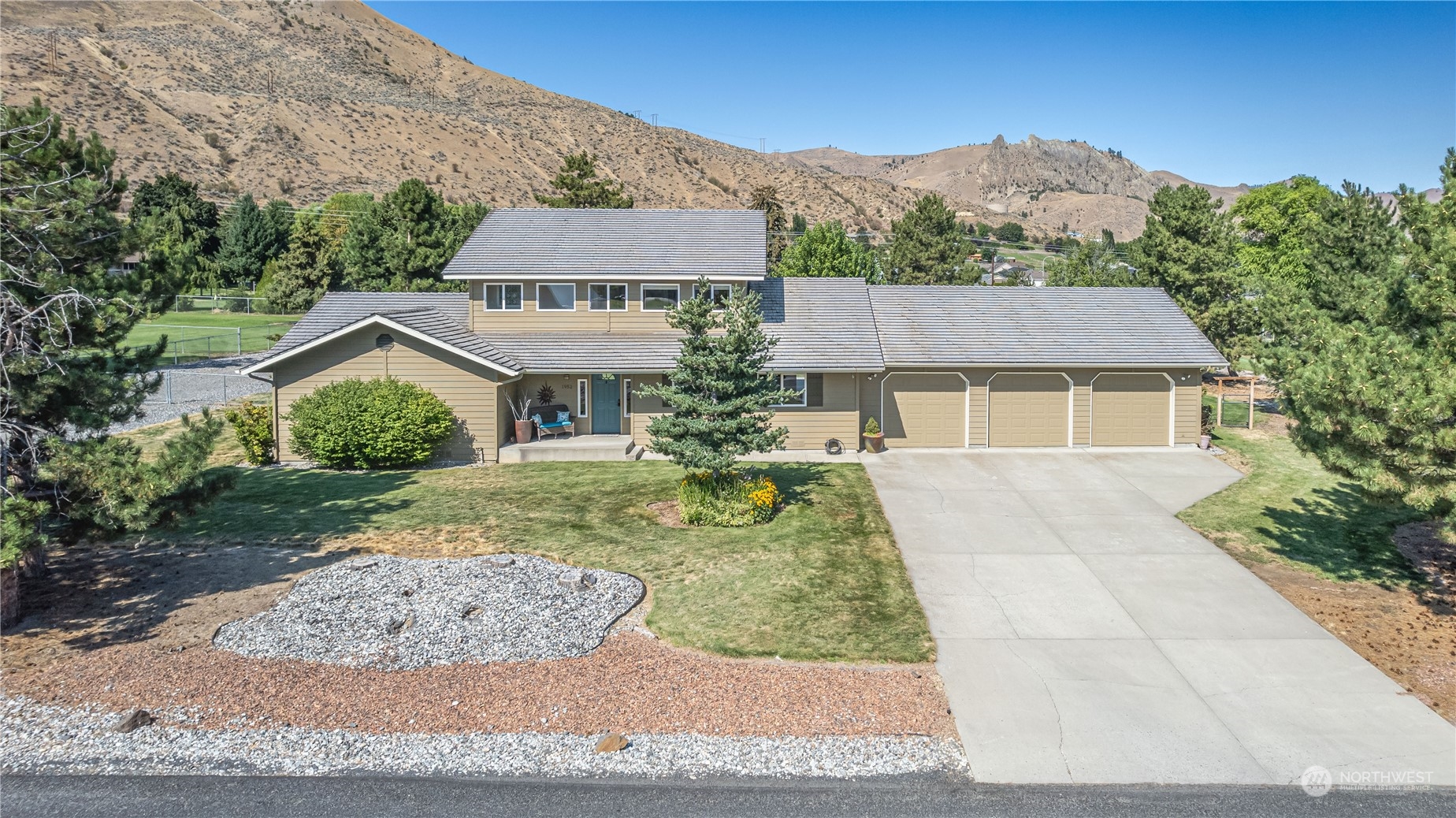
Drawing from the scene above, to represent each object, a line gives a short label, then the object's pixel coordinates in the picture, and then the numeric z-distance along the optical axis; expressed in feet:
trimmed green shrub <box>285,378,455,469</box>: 66.64
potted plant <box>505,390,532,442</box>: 75.10
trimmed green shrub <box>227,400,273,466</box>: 69.97
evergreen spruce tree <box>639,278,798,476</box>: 53.36
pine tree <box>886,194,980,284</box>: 159.43
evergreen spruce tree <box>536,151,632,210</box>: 152.35
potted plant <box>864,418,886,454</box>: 76.89
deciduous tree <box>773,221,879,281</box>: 126.62
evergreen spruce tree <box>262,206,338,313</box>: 166.50
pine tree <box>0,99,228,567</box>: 34.37
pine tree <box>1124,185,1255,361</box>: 102.47
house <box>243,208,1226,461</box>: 71.67
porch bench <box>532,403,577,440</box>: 77.36
